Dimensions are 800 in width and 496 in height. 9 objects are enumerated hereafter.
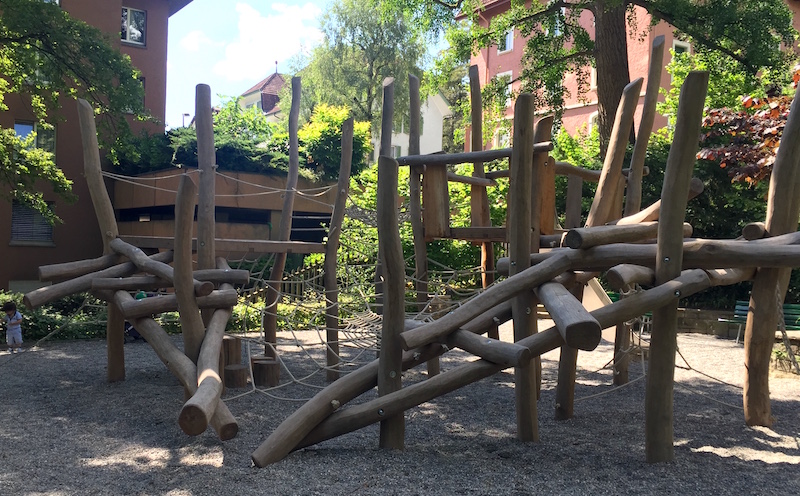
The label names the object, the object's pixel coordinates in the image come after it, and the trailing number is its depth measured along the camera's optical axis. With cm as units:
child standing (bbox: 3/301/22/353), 997
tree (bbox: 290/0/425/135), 3209
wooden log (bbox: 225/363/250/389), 750
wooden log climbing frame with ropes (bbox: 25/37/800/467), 465
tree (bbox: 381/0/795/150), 1228
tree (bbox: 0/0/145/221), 1111
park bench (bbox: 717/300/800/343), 1170
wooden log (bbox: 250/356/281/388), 795
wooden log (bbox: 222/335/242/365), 782
